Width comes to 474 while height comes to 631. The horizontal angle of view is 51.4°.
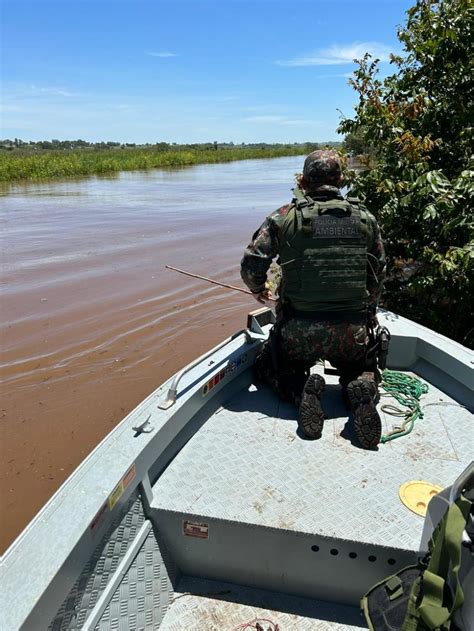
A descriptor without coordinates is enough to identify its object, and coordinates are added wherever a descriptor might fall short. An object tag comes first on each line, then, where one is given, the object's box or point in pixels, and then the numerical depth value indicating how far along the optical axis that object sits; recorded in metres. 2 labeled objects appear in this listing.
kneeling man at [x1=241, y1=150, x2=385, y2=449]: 2.67
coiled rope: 2.76
